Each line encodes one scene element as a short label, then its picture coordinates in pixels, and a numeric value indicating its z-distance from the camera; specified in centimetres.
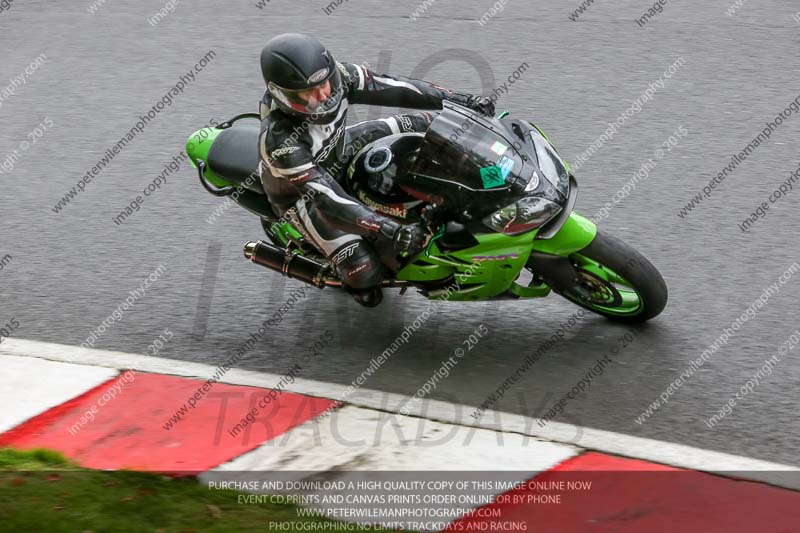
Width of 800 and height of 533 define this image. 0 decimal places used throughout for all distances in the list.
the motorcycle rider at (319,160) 1134
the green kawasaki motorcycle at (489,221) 1157
